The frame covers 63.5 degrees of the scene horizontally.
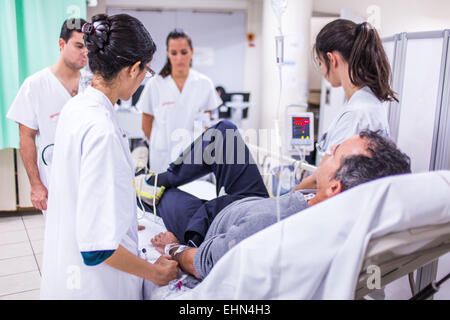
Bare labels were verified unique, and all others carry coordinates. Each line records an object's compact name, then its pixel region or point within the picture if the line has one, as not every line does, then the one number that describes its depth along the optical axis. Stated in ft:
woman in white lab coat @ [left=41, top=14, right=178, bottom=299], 2.76
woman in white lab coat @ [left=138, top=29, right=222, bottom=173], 8.02
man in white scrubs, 5.50
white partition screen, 4.91
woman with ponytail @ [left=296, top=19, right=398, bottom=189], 4.30
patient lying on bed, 3.51
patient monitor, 5.83
